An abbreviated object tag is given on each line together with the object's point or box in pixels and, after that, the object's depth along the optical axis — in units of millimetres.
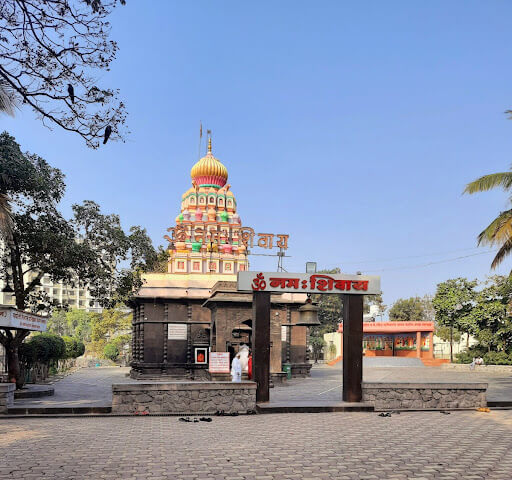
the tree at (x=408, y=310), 68750
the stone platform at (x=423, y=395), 16188
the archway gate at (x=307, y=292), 15977
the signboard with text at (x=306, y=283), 16219
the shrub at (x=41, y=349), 25316
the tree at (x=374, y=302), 73150
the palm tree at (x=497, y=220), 21344
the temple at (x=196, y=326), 26656
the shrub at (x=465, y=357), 44362
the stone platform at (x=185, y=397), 14812
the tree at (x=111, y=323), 60375
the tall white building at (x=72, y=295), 135750
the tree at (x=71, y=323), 103250
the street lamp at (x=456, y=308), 45844
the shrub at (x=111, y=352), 59250
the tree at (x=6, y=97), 11508
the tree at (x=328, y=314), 71550
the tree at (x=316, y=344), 67500
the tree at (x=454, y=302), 45250
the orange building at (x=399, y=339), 55906
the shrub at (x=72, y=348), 40106
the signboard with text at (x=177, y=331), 31883
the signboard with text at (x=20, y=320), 16531
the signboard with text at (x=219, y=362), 18916
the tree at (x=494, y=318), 42188
